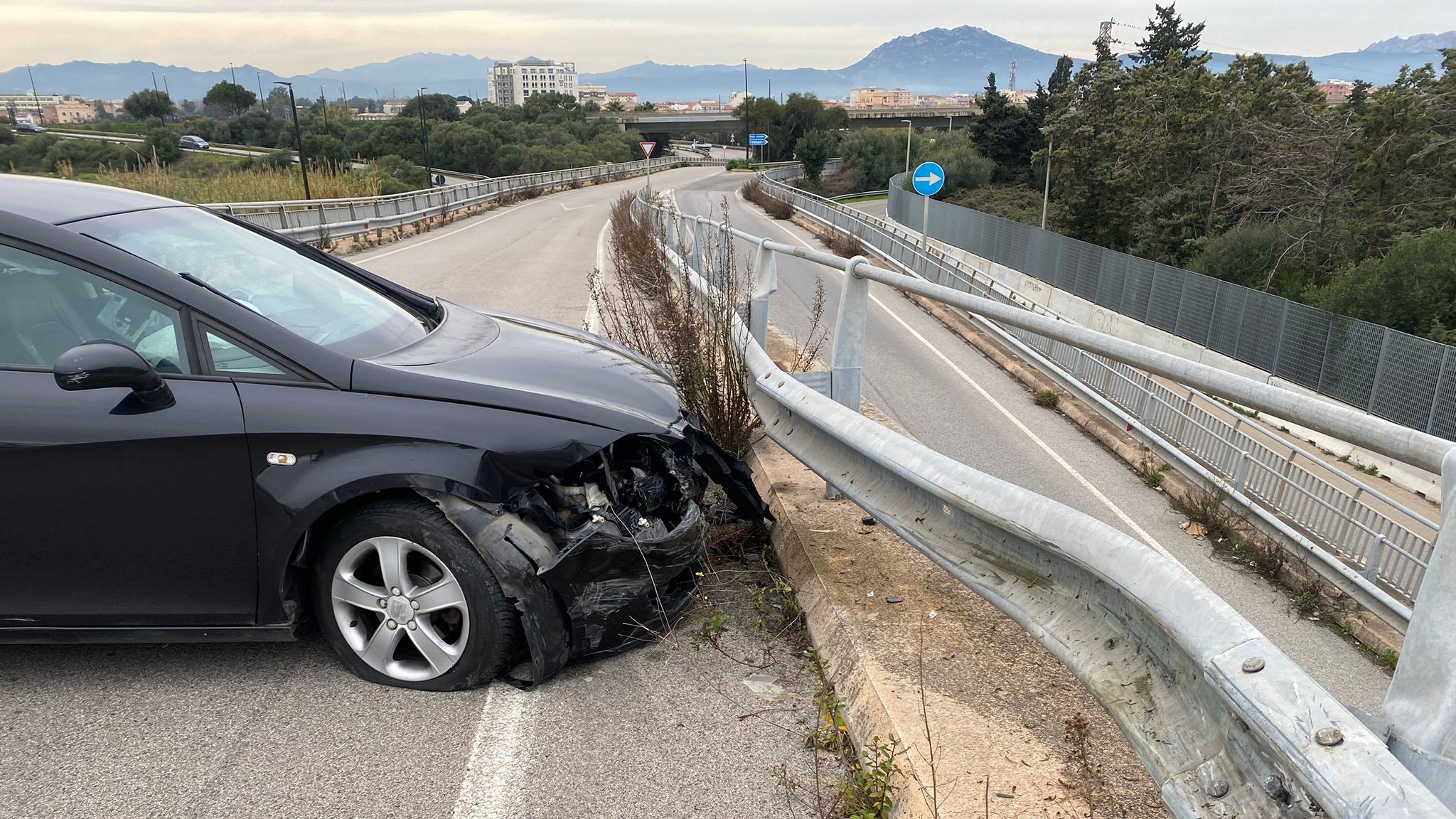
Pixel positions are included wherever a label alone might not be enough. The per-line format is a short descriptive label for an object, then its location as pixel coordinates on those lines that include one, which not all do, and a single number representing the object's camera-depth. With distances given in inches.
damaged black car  123.4
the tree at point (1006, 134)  2970.0
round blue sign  1371.8
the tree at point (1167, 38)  2891.2
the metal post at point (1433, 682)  57.4
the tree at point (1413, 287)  924.0
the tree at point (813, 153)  3740.2
